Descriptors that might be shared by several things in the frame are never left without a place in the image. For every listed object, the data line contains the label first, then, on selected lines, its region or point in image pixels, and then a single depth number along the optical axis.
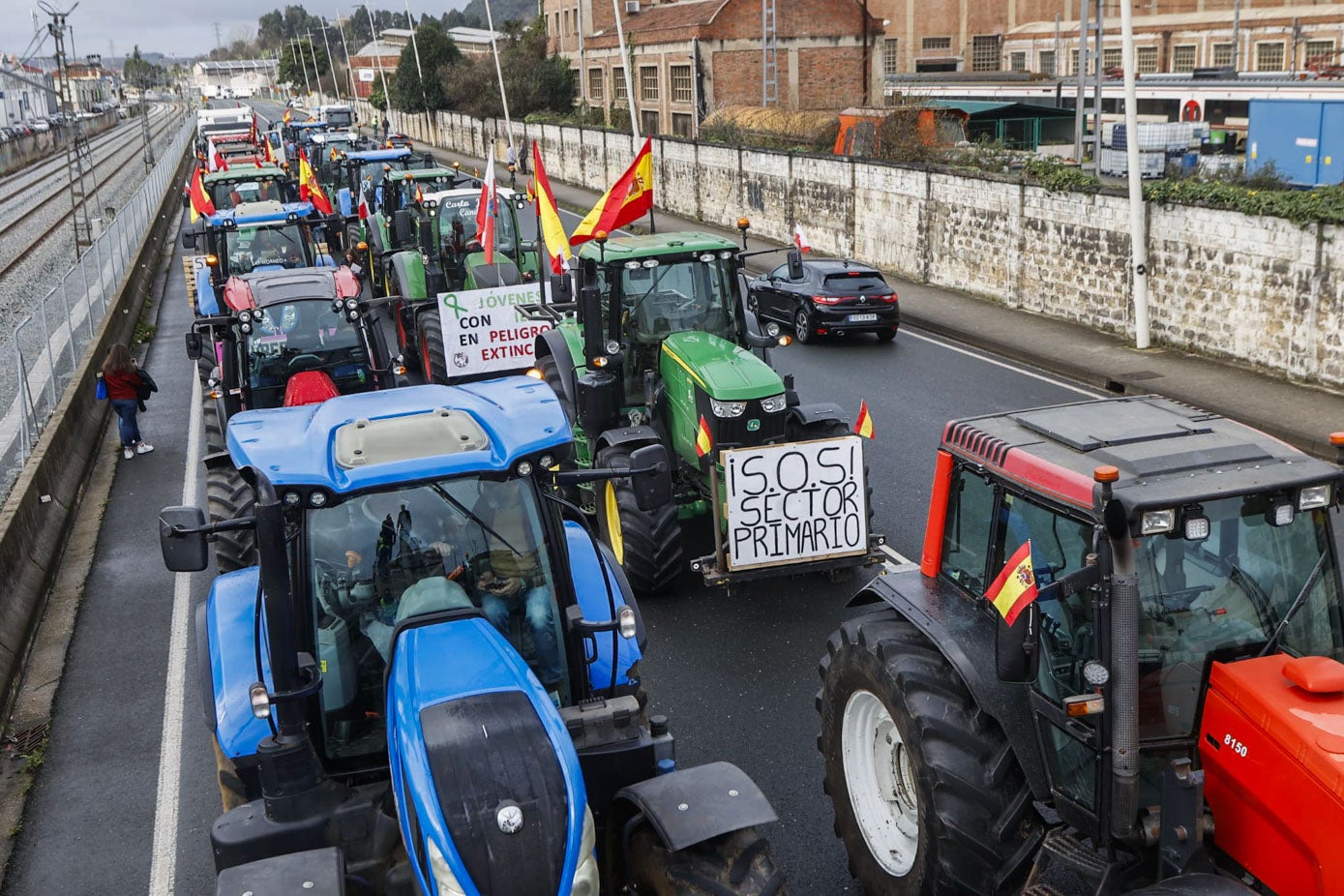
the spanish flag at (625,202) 12.88
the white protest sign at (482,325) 16.59
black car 20.20
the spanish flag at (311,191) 25.53
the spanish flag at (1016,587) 4.55
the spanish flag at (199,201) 23.42
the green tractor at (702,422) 9.81
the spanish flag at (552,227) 14.70
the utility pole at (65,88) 33.78
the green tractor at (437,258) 18.38
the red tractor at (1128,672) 4.52
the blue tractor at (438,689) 4.39
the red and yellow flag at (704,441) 10.30
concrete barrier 10.28
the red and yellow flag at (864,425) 10.04
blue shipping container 32.59
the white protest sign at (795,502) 9.74
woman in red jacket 14.95
